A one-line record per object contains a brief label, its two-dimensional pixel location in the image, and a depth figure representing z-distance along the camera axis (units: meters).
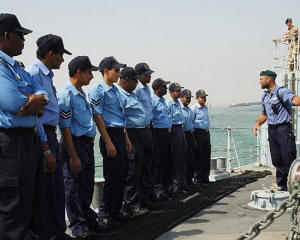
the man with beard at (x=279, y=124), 5.84
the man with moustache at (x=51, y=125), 3.22
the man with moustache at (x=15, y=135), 2.55
